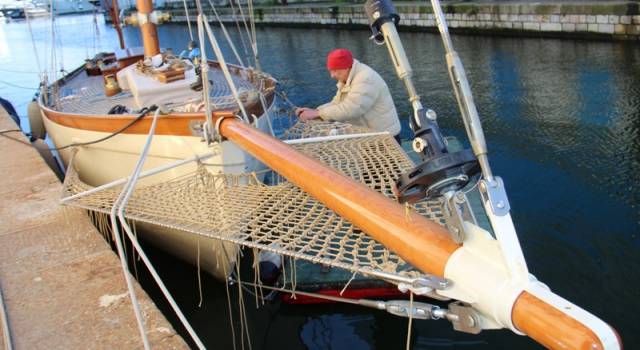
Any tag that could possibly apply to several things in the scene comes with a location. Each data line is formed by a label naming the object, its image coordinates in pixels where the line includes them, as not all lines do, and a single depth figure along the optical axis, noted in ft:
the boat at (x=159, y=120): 15.70
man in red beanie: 16.53
